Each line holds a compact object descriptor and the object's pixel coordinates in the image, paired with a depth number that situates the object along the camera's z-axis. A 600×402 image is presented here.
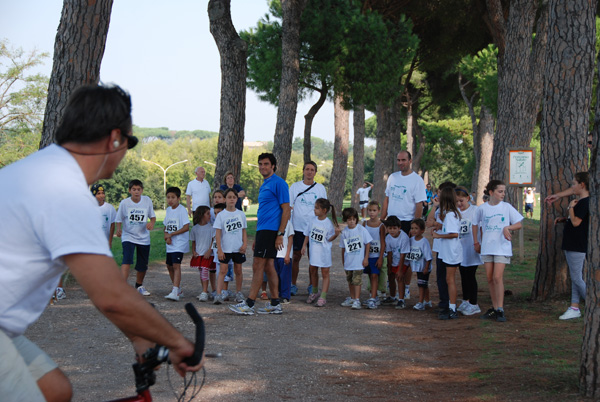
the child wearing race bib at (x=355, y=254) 10.48
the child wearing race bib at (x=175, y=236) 10.92
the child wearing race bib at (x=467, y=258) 9.86
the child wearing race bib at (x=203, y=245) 10.95
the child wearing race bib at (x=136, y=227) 11.00
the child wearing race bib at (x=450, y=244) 9.69
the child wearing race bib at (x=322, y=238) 10.75
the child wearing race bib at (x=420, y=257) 10.42
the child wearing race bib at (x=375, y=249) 10.71
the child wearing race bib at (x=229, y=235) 10.47
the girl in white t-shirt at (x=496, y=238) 9.20
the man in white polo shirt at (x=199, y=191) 14.88
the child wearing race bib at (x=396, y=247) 10.66
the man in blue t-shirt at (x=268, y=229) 9.44
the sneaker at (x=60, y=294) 10.75
